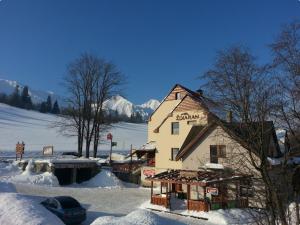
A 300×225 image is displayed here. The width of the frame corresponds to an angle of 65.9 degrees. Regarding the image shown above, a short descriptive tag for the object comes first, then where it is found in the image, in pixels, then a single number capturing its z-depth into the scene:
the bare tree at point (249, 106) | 10.30
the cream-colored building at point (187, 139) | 21.56
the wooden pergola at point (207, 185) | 18.15
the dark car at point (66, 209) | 13.66
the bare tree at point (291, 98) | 10.55
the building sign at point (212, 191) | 19.54
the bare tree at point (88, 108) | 33.06
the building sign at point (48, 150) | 33.08
